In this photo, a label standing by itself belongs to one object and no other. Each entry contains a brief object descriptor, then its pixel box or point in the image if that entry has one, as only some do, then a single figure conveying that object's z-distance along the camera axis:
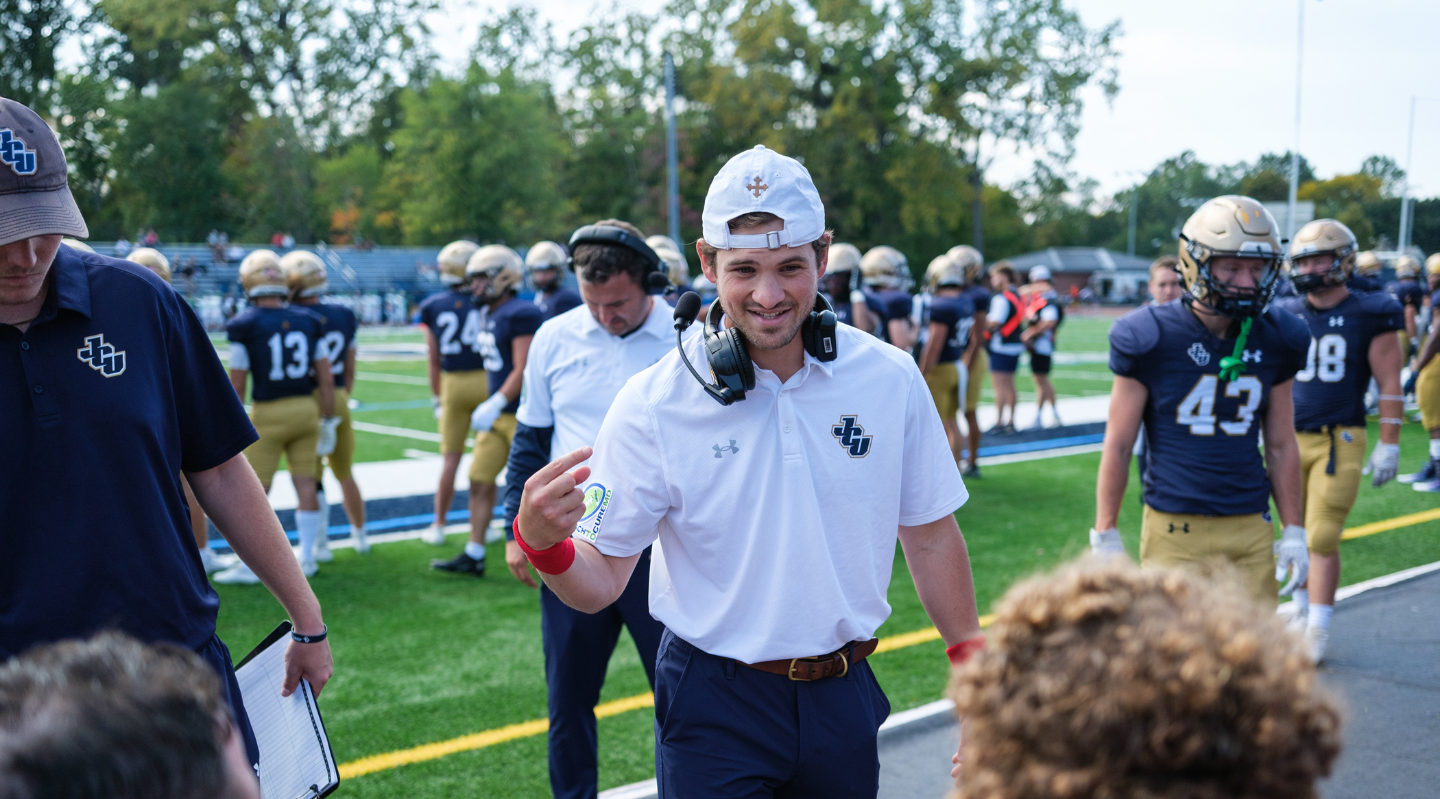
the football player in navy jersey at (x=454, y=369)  8.52
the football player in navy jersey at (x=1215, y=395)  4.10
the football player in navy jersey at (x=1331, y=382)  5.69
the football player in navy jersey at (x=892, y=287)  9.67
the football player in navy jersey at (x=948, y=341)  10.17
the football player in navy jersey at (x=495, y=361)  7.23
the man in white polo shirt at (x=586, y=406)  3.70
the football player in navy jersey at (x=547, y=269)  8.38
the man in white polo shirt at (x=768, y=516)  2.37
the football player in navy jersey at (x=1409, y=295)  13.84
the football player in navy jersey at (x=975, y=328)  11.36
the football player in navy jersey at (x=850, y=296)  9.35
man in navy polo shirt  2.14
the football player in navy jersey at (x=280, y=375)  7.38
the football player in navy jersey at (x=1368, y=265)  12.38
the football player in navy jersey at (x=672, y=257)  9.45
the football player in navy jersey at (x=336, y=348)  8.06
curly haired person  1.08
